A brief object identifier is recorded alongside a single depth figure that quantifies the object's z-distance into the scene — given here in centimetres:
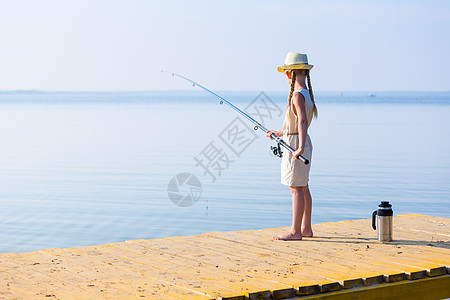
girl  536
